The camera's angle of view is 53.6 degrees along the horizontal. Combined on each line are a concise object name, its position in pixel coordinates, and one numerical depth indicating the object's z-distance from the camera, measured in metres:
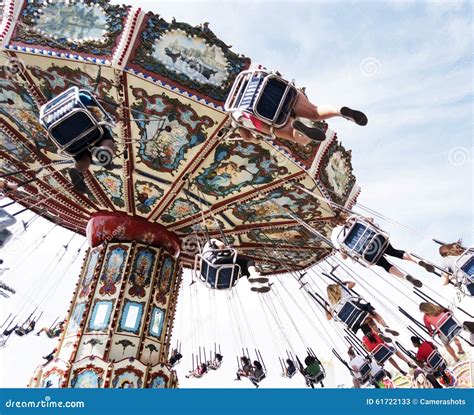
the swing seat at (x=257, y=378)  12.12
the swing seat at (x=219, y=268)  6.82
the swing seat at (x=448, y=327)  7.13
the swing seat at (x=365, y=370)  9.80
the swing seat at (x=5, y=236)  7.27
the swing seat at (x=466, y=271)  6.02
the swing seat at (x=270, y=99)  4.43
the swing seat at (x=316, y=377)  10.87
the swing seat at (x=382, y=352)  9.08
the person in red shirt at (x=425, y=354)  8.63
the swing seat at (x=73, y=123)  4.36
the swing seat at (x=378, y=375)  9.94
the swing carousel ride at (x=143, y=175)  6.37
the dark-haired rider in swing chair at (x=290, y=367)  12.57
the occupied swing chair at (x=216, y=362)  13.57
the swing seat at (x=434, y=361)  8.60
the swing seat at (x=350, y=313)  7.95
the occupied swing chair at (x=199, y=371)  13.54
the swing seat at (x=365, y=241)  5.88
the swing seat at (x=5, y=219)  6.99
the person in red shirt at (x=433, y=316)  6.61
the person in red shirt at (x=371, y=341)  8.51
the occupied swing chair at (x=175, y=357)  12.84
